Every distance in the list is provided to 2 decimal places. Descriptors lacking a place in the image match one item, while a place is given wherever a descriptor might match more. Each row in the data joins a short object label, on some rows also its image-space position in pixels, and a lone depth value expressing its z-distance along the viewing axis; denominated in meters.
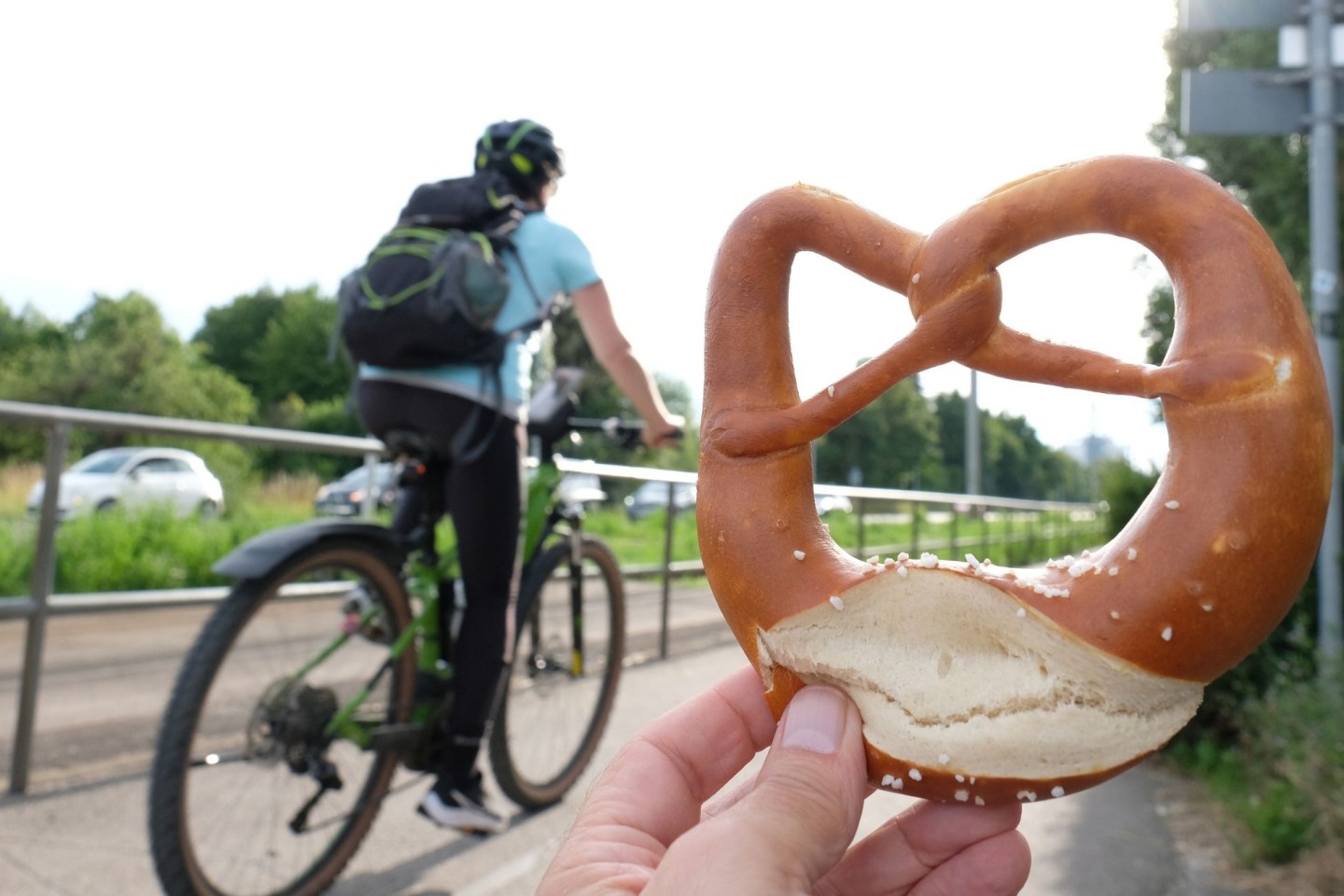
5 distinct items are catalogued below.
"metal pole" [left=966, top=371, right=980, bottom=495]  13.52
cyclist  2.57
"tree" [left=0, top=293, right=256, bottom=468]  32.88
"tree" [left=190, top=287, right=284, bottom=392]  54.31
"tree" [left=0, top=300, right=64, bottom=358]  40.06
